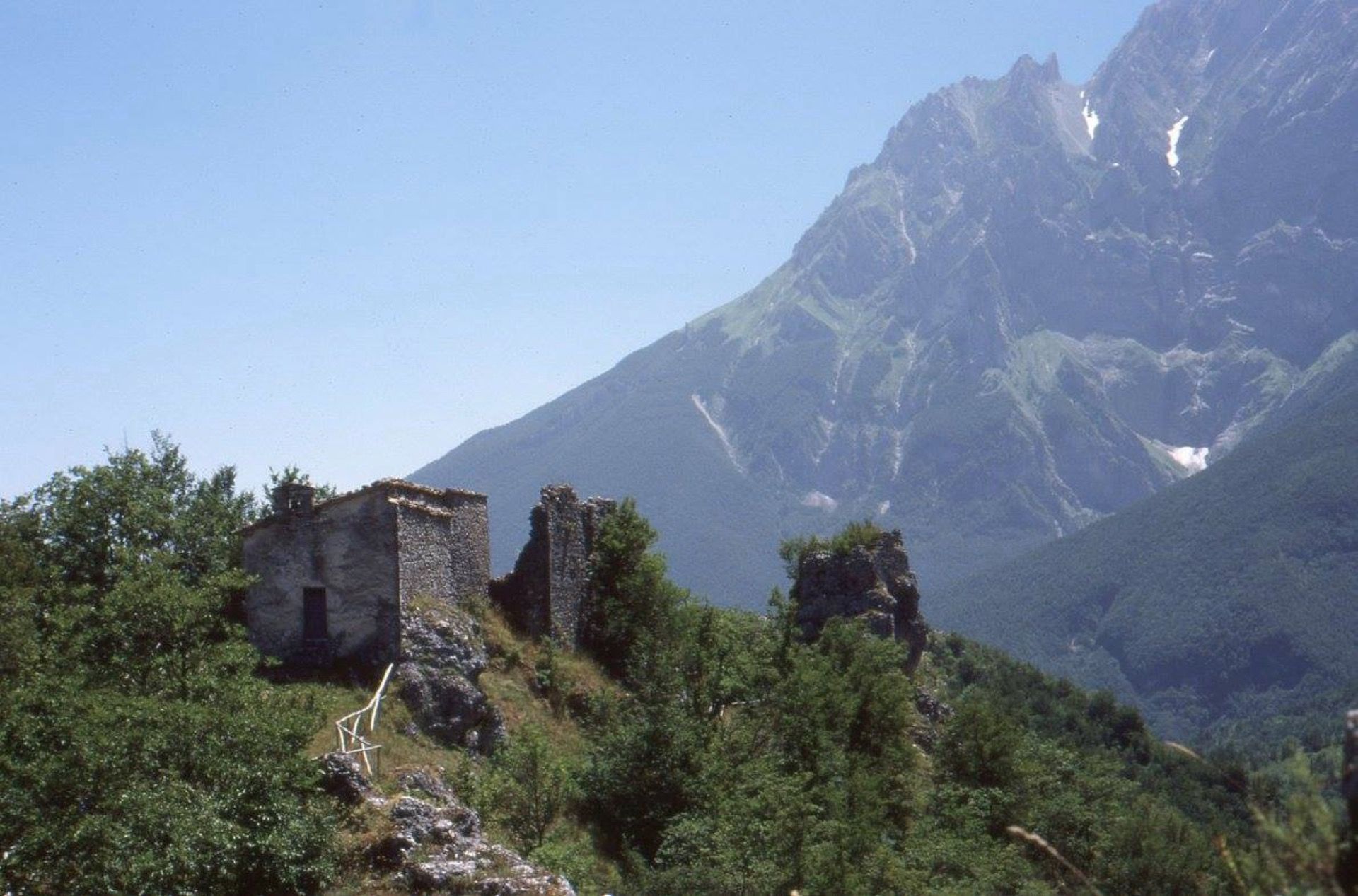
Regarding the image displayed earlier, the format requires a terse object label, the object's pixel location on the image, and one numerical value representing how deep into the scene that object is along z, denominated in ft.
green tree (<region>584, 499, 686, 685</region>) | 126.93
